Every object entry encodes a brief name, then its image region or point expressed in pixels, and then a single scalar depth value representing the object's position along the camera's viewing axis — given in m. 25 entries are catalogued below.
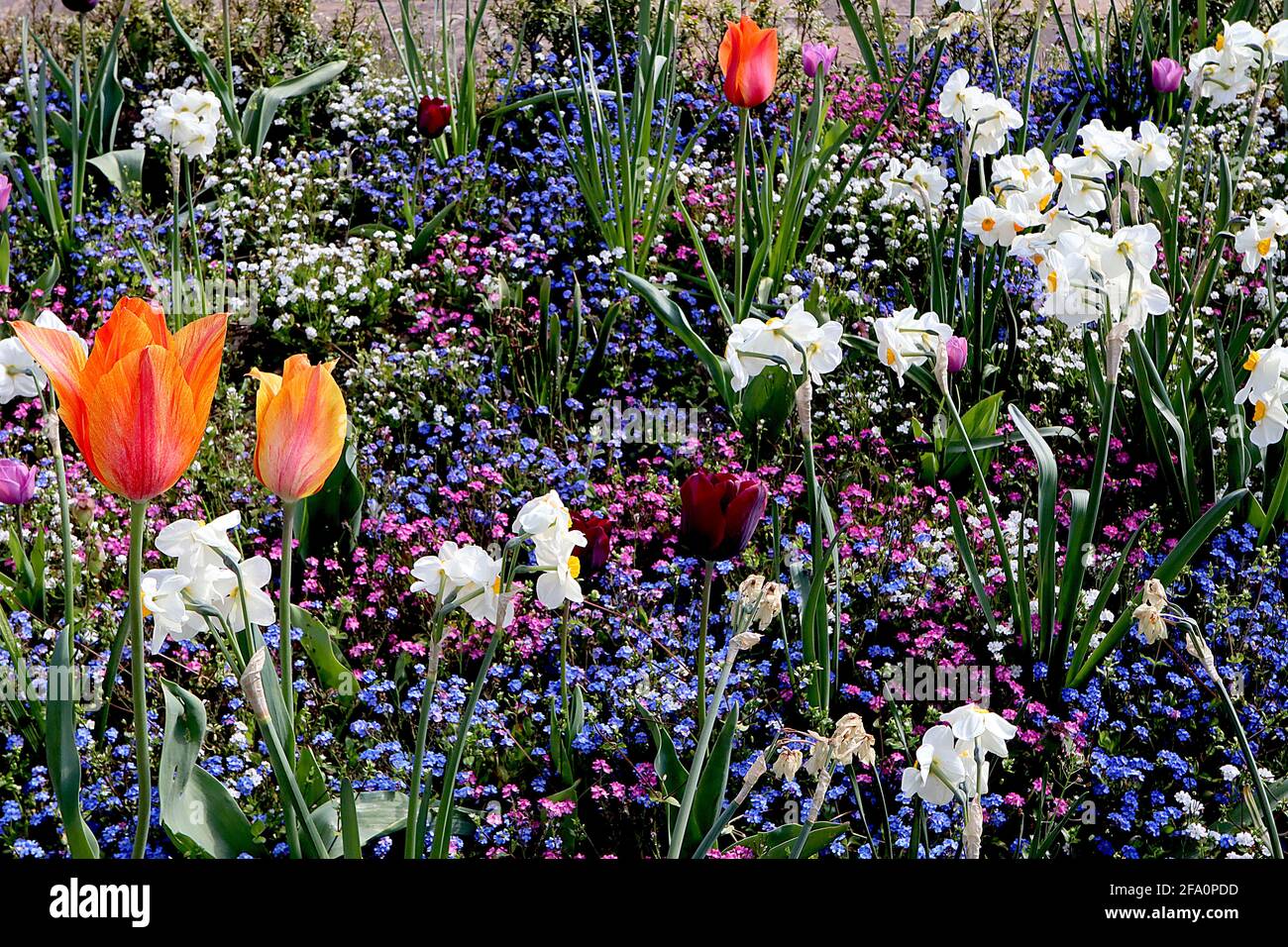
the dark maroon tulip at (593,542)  2.19
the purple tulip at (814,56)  3.84
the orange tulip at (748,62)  3.12
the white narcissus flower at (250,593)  1.67
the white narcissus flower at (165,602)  1.61
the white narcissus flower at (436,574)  1.64
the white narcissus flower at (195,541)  1.58
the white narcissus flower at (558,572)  1.65
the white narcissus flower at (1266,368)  2.20
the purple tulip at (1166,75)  3.98
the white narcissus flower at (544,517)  1.60
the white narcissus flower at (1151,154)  2.81
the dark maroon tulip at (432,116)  3.73
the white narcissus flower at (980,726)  1.63
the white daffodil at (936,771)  1.65
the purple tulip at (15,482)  2.39
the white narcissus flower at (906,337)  2.34
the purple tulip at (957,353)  2.85
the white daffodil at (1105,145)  2.64
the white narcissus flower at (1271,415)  2.21
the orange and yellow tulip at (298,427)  1.41
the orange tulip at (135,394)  1.28
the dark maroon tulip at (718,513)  1.96
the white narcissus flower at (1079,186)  2.50
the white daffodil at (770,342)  2.20
